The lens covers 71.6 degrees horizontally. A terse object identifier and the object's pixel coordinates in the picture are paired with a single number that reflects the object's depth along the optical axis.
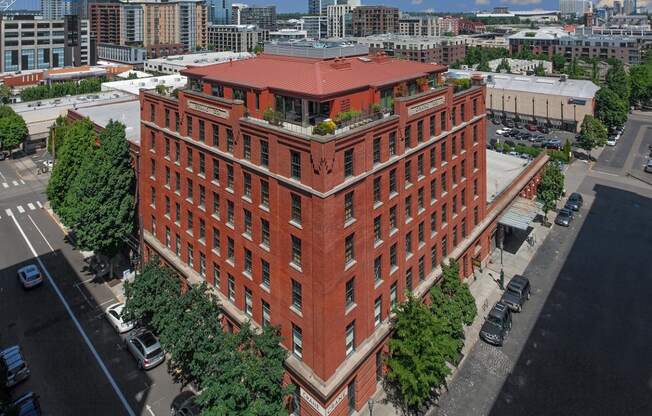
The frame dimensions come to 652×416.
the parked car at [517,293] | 45.78
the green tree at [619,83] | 130.88
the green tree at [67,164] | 53.91
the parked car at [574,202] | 71.31
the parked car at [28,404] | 31.67
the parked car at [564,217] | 66.00
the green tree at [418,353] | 31.47
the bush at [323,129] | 28.19
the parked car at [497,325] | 40.91
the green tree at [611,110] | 114.94
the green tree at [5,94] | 136.29
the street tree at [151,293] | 36.50
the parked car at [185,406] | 32.81
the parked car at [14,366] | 35.62
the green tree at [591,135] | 96.94
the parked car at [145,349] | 37.94
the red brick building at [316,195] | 29.77
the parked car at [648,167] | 90.88
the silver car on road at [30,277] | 49.69
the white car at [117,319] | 42.53
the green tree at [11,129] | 97.69
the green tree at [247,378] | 27.00
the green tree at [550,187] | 66.25
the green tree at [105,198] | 45.94
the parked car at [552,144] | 105.56
